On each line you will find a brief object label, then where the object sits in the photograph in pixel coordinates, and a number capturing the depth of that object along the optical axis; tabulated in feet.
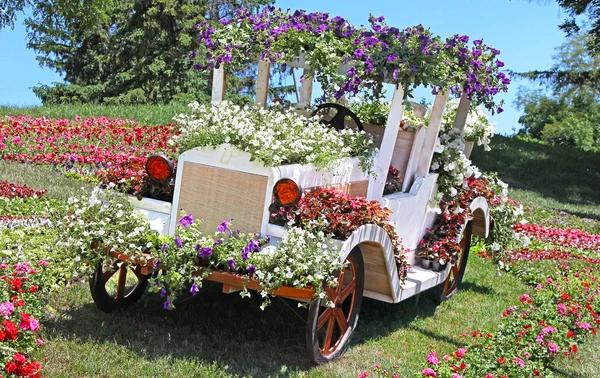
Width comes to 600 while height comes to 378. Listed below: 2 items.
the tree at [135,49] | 94.02
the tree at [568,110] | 145.69
